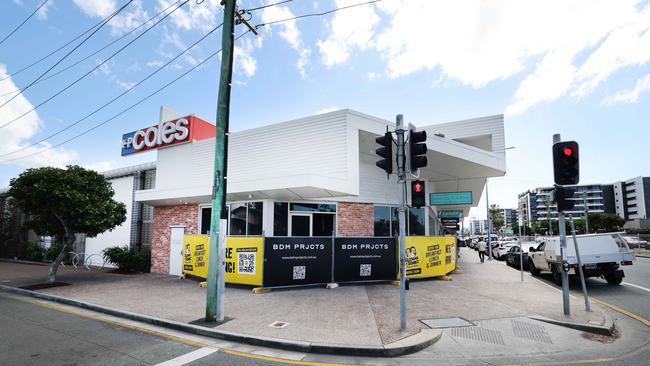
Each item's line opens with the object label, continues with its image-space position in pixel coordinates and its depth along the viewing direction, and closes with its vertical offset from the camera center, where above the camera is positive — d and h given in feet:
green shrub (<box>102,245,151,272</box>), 53.83 -6.29
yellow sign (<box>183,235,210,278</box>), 41.75 -4.37
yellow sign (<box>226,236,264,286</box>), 35.65 -4.20
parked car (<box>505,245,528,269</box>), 65.98 -7.34
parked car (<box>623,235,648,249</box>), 123.44 -8.01
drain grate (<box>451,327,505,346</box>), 20.34 -7.07
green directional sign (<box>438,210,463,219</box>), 92.89 +1.95
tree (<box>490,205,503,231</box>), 353.55 +5.63
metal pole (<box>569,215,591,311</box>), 26.61 -6.50
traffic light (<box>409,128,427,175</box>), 22.89 +4.81
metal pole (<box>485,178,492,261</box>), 93.58 -1.24
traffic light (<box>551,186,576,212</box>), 26.63 +1.90
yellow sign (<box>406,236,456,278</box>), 41.81 -4.50
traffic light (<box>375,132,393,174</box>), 23.48 +4.74
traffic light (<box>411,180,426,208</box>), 22.50 +1.80
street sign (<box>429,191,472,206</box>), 53.11 +3.61
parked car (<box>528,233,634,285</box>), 39.32 -3.90
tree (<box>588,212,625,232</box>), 299.99 -0.37
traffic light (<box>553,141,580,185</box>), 26.30 +4.56
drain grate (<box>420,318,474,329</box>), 23.09 -7.06
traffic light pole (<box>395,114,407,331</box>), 21.74 +0.99
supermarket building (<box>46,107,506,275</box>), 41.81 +6.56
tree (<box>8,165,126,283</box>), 40.14 +2.24
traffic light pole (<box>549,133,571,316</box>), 25.32 -3.12
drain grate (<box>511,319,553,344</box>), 20.64 -7.07
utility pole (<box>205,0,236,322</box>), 24.23 +2.85
